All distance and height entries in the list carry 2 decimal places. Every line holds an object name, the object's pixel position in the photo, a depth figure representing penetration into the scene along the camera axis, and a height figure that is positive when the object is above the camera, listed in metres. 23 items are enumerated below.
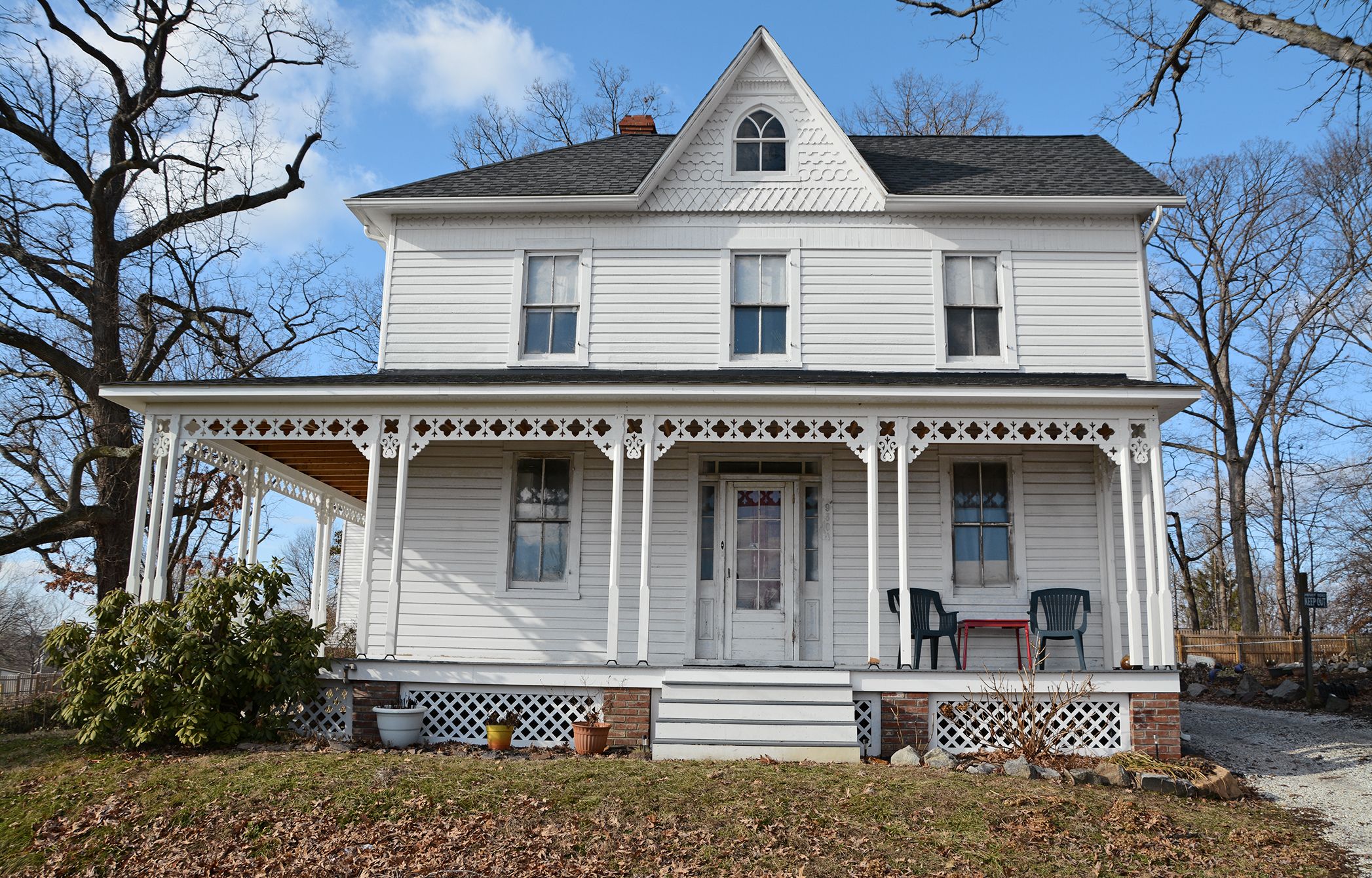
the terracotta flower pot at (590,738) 9.88 -1.34
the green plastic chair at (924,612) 11.64 -0.07
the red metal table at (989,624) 11.45 -0.20
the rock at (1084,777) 8.84 -1.45
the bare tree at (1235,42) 10.31 +6.45
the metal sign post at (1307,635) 15.28 -0.33
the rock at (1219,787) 8.87 -1.53
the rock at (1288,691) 16.14 -1.25
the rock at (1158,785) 8.85 -1.51
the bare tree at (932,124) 31.14 +14.70
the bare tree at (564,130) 30.25 +13.98
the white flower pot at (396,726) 10.06 -1.28
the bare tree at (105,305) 16.47 +5.13
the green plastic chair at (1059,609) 11.48 -0.01
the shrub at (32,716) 12.49 -1.59
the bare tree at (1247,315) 25.89 +8.07
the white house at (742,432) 10.52 +1.91
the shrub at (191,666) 9.38 -0.70
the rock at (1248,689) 16.97 -1.30
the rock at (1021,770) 8.88 -1.41
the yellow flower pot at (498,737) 10.09 -1.38
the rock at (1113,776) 8.87 -1.45
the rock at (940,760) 9.25 -1.40
